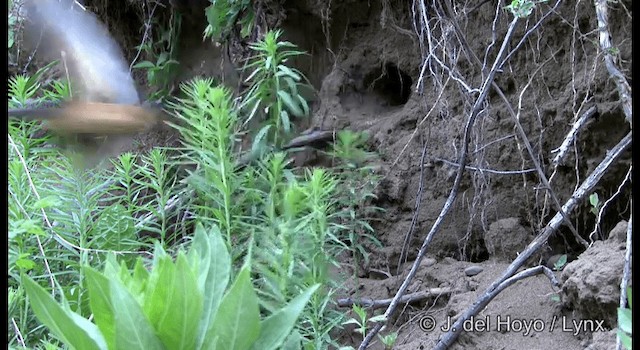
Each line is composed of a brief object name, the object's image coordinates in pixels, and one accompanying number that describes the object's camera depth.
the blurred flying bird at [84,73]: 2.28
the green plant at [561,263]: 2.66
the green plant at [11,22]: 2.85
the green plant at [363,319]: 2.49
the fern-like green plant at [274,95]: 2.85
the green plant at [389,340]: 2.42
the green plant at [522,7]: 2.51
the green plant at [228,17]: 3.70
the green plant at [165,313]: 1.89
